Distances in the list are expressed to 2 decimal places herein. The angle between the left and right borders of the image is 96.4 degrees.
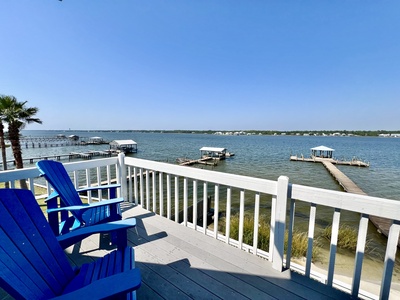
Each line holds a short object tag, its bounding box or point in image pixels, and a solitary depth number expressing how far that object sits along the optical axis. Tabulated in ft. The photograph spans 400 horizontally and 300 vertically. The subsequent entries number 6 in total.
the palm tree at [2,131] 25.17
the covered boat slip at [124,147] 100.12
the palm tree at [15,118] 25.52
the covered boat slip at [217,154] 86.02
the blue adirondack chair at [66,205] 6.37
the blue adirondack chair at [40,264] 2.68
